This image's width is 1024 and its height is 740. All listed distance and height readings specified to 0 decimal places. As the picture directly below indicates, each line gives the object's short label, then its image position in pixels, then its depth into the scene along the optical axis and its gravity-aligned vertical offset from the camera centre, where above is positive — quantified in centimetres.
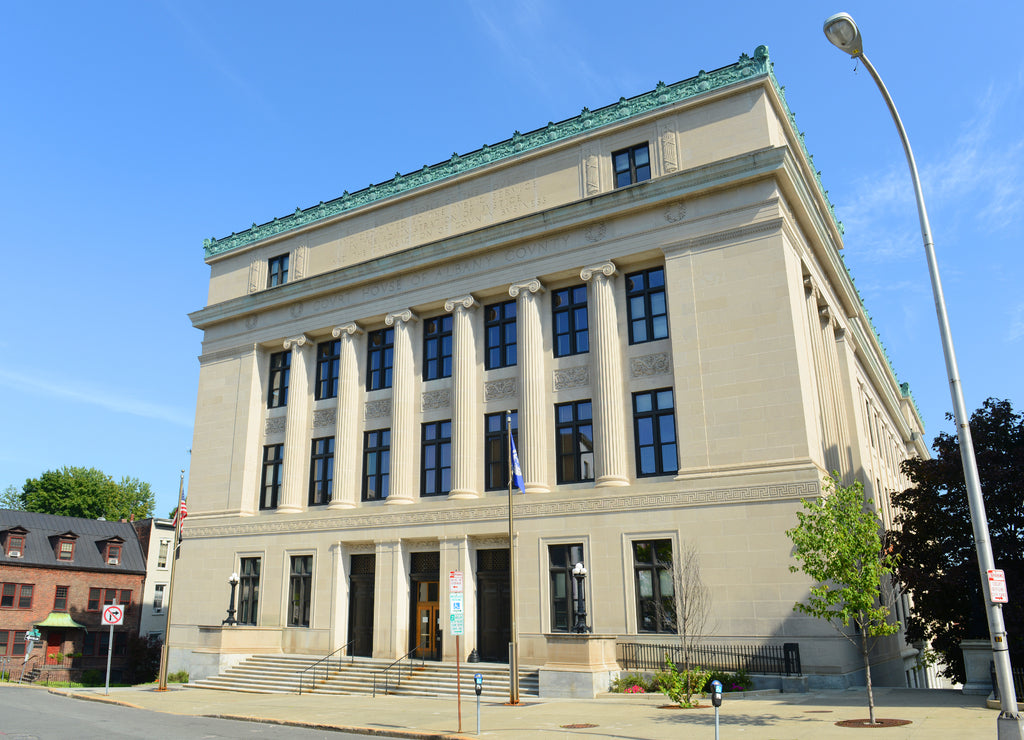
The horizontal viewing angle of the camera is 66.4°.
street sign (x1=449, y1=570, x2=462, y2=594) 1783 +57
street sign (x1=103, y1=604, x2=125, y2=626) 2811 +0
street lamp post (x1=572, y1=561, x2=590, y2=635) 2581 -10
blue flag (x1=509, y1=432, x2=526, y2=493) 2472 +403
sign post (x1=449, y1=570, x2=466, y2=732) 1786 +9
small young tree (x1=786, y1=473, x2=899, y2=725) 1825 +107
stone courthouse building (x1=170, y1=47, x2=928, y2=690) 2703 +841
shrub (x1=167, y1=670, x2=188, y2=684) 3494 -278
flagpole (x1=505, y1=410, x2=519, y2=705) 2270 -172
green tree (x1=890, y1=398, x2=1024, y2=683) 2348 +209
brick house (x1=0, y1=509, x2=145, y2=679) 5422 +191
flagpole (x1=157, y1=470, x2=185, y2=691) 3203 -55
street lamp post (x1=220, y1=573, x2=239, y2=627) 3488 +9
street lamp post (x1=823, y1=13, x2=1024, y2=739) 1230 +268
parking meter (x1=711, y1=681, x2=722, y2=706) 1327 -148
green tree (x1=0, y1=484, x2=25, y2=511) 9104 +1303
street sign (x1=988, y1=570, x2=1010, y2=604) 1292 +16
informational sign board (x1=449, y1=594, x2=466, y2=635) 1802 -13
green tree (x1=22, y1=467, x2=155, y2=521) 7919 +1191
